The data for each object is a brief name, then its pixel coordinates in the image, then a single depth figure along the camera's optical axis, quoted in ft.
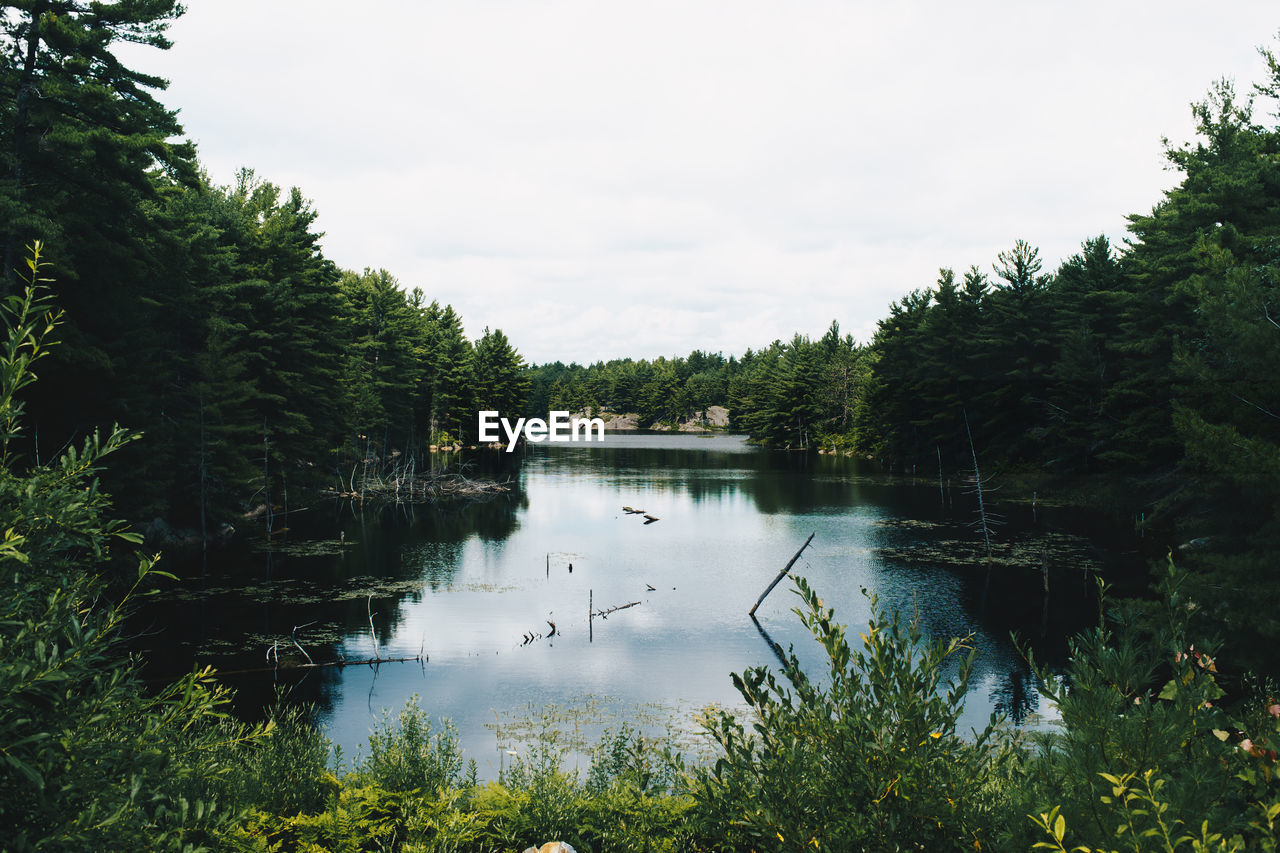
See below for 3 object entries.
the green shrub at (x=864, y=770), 15.47
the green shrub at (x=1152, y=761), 11.67
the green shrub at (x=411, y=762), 32.96
